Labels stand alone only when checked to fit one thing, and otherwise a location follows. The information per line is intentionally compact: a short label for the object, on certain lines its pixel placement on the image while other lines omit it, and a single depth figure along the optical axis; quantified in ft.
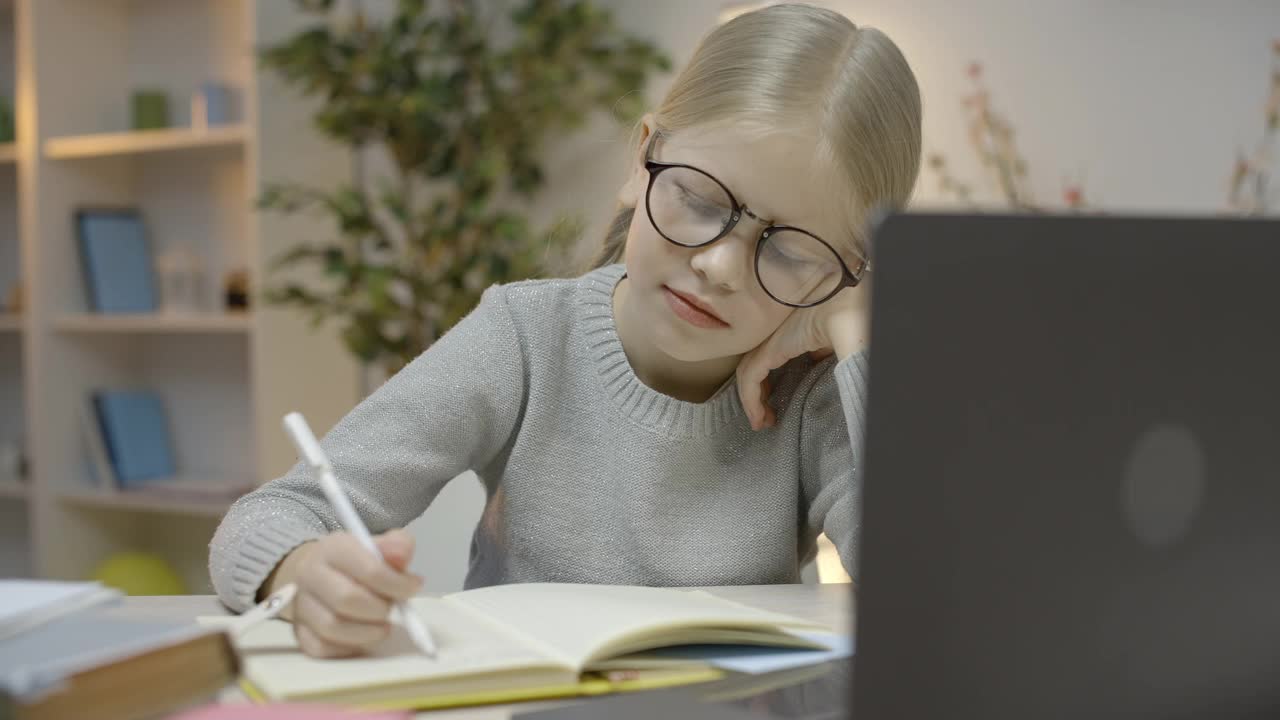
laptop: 1.60
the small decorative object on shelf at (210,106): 10.27
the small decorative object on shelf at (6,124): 11.20
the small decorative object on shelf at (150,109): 10.75
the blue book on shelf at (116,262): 10.89
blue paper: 2.38
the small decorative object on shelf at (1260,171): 7.27
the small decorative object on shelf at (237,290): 10.43
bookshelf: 9.98
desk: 2.87
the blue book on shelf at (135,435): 10.93
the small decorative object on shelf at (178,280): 10.78
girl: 3.29
